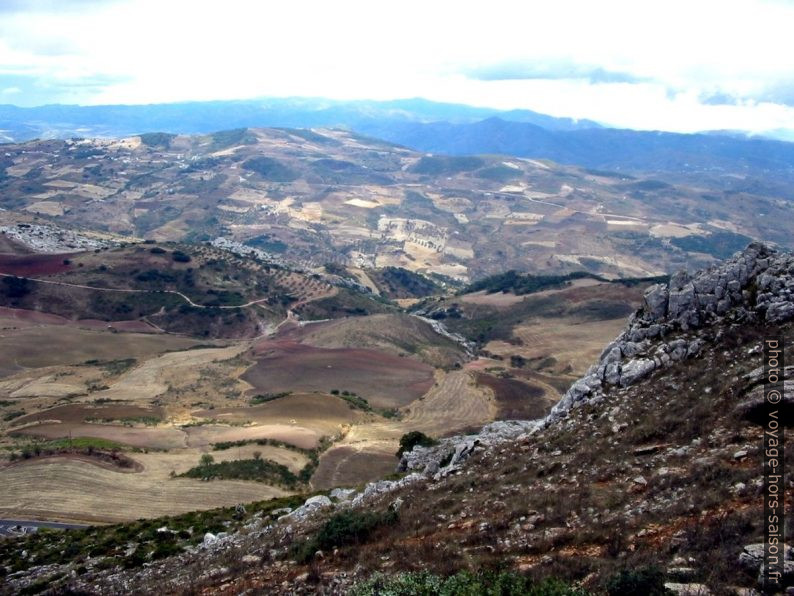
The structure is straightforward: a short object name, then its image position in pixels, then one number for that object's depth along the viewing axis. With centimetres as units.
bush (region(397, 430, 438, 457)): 4978
